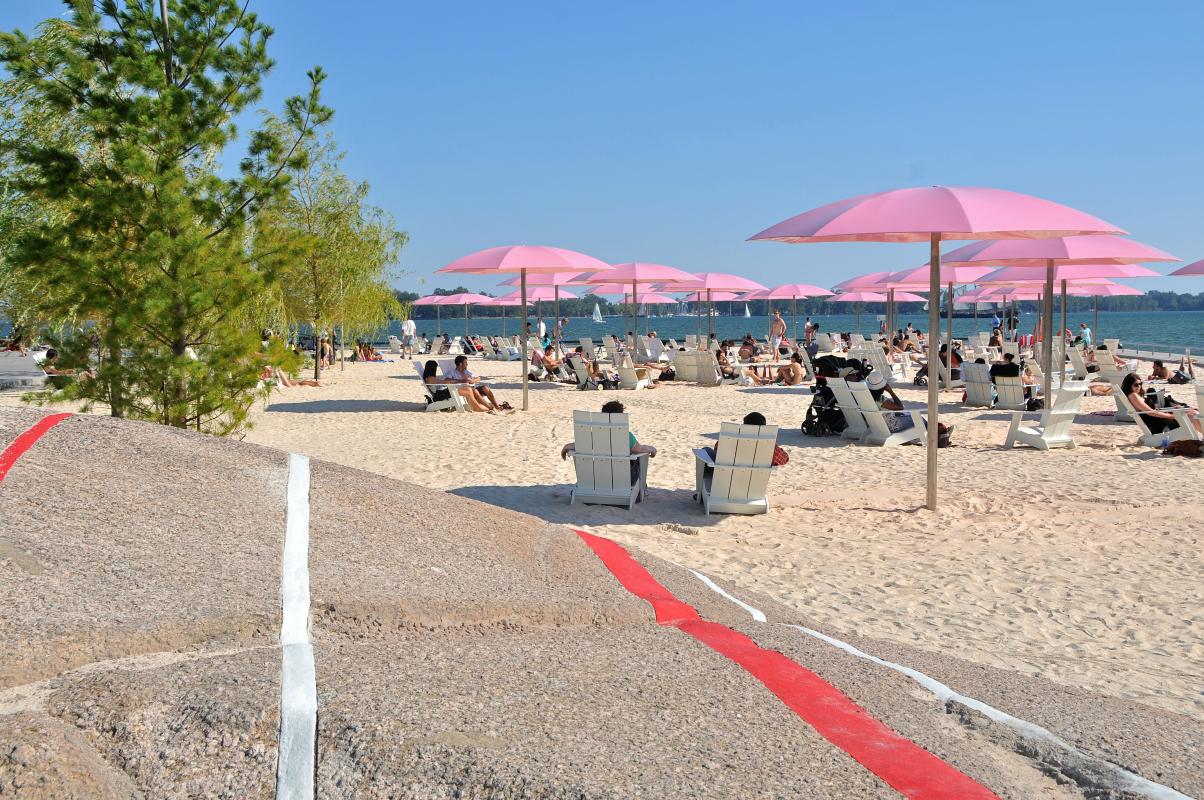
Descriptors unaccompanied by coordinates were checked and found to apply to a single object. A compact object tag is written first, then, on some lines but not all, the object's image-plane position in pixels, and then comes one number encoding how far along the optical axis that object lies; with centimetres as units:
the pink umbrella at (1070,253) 1279
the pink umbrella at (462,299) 3771
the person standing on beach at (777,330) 2790
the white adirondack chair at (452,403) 1551
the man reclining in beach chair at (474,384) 1565
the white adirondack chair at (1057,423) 1150
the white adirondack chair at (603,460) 848
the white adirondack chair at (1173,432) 1118
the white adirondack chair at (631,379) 1992
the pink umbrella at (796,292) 2872
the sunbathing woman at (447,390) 1552
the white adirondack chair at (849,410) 1187
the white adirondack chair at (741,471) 816
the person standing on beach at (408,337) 3478
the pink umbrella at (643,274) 2116
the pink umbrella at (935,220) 752
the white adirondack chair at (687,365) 2123
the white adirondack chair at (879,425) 1166
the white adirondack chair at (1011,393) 1518
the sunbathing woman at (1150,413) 1146
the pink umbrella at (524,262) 1575
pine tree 884
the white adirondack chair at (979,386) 1582
